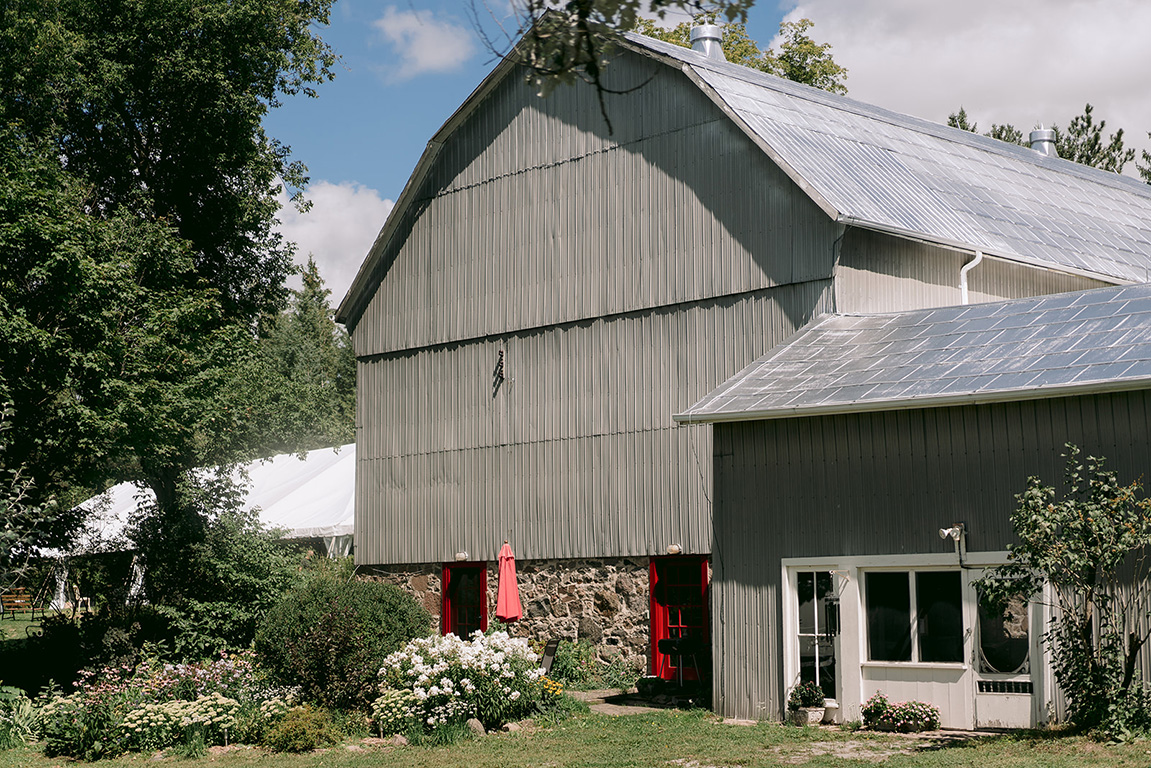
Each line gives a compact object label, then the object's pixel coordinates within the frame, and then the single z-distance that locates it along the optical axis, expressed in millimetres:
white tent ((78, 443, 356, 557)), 26672
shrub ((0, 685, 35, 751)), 15587
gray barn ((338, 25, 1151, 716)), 17312
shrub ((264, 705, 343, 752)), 14117
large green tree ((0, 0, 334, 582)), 18578
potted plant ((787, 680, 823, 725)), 14273
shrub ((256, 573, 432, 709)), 15953
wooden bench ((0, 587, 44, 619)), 40619
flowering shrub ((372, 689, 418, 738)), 14656
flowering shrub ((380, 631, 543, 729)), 14594
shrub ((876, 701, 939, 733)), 13555
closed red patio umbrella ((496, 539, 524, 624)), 18516
